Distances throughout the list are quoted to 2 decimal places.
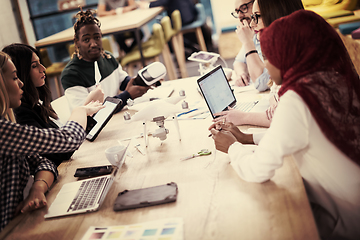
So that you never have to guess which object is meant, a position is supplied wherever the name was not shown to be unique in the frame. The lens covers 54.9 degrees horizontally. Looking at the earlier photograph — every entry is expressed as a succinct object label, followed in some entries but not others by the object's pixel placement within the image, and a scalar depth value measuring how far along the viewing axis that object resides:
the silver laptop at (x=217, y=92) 1.70
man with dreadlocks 2.45
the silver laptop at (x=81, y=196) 1.23
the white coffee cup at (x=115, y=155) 1.48
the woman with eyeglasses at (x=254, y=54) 1.66
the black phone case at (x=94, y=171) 1.46
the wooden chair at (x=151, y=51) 4.60
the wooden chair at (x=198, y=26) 6.00
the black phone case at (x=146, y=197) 1.18
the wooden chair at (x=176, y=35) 5.20
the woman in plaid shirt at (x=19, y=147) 1.22
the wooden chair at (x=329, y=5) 4.01
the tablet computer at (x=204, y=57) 2.40
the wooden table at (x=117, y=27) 4.16
